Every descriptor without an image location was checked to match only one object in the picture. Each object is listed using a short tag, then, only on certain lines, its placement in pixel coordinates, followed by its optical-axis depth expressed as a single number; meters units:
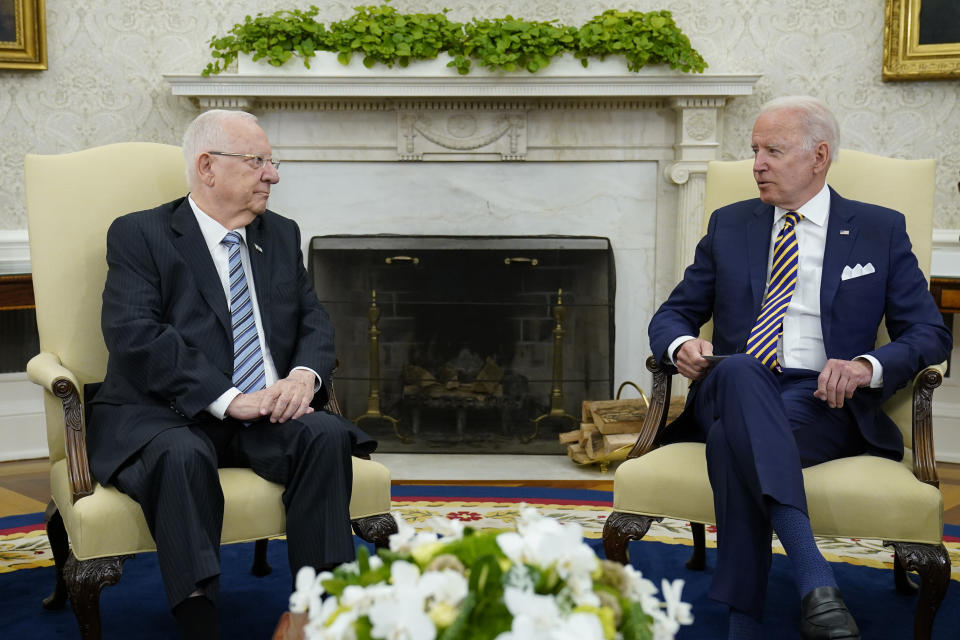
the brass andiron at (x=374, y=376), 4.44
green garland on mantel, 4.15
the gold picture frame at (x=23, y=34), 4.26
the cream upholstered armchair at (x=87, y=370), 1.98
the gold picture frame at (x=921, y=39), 4.29
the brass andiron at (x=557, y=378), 4.42
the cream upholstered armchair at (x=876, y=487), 2.04
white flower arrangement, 0.93
